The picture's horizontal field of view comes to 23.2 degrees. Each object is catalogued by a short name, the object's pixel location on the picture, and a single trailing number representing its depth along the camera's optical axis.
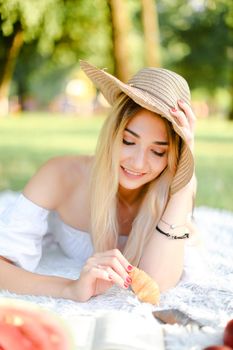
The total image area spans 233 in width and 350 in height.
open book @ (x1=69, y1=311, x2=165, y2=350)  1.21
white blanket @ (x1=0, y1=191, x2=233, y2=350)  1.33
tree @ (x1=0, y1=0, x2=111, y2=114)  6.74
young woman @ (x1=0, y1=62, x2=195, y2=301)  1.65
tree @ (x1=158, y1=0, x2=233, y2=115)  17.06
